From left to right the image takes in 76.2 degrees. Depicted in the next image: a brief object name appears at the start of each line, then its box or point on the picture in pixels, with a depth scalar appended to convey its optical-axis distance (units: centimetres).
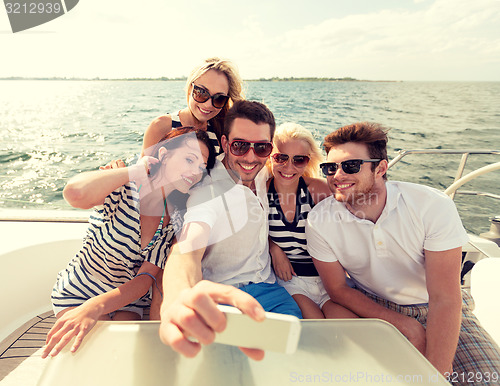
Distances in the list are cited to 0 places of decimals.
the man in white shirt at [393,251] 137
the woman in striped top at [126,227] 129
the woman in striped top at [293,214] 166
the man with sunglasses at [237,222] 131
